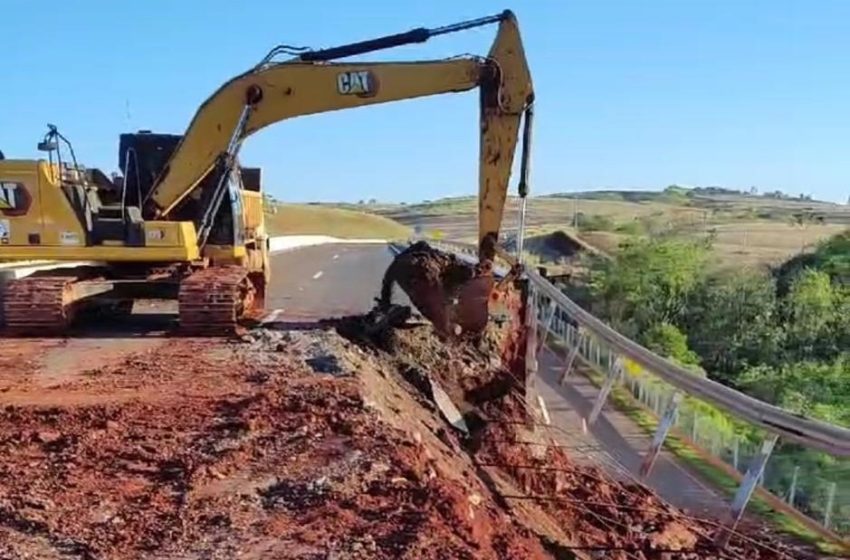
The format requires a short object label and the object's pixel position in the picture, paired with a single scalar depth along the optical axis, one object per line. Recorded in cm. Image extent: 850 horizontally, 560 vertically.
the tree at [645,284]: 2733
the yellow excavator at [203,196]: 1552
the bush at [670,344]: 2138
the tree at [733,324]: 2386
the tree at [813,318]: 2403
